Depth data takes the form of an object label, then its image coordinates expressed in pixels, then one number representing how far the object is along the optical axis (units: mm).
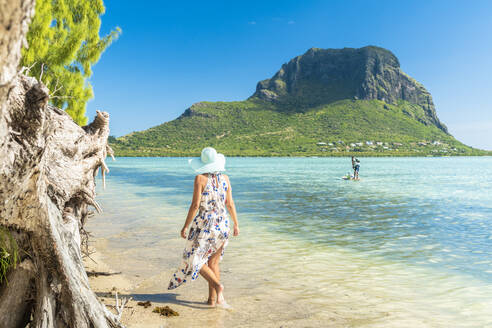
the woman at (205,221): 5363
